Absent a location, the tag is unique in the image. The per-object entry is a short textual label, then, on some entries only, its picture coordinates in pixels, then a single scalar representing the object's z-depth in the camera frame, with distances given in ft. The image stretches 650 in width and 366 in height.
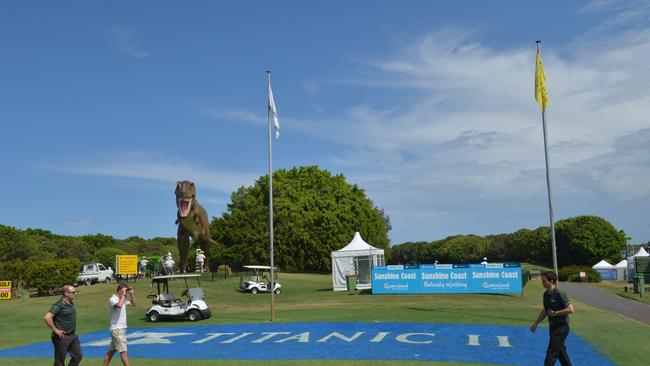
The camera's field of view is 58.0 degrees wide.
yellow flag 72.74
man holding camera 38.01
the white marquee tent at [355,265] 128.98
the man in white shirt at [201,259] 134.41
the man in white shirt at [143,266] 161.84
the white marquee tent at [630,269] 171.34
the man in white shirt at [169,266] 120.37
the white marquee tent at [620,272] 208.51
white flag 76.77
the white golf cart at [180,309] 79.15
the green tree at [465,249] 428.15
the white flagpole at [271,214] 70.59
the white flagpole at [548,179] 69.41
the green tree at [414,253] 493.77
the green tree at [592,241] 278.05
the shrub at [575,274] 183.93
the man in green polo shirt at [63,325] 35.09
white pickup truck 150.71
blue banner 105.91
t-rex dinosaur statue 108.17
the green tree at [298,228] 213.66
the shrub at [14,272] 137.80
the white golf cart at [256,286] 122.42
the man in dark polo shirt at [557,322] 33.83
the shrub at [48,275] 129.08
